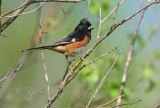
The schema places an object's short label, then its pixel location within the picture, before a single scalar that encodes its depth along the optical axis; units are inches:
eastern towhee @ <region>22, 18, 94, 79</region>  479.2
